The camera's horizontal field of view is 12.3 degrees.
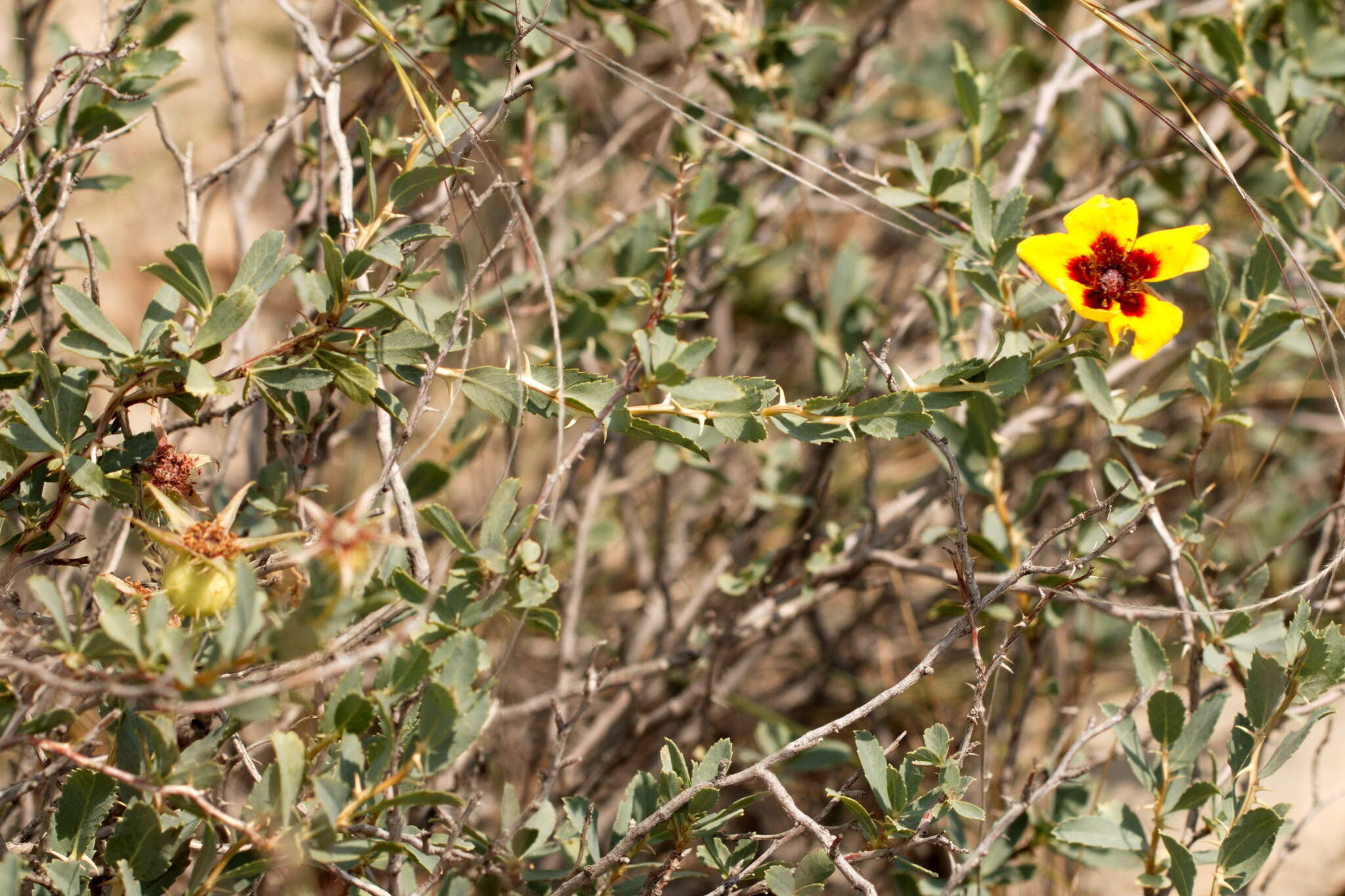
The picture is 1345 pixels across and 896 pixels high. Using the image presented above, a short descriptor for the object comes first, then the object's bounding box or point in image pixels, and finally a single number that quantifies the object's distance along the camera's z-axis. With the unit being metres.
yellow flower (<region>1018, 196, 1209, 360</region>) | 0.93
